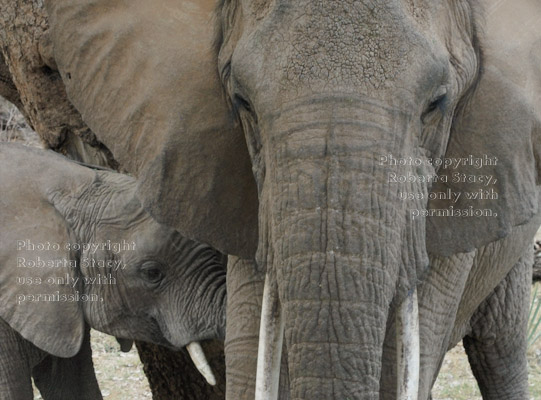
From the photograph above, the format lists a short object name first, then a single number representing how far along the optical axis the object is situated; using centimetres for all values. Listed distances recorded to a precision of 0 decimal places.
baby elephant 884
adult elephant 587
